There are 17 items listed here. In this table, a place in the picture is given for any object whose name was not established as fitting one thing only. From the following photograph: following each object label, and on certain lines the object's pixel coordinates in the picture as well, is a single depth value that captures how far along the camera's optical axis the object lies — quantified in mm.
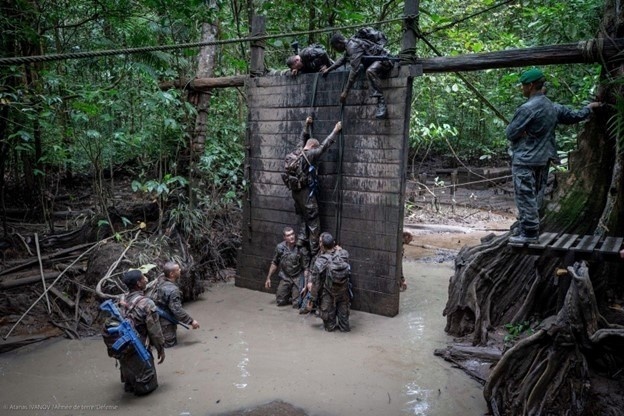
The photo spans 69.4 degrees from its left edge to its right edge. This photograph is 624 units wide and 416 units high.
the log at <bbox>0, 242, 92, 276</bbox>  7079
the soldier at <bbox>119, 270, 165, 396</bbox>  4609
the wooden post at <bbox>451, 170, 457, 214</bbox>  16725
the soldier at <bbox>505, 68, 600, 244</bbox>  4652
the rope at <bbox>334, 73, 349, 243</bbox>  7145
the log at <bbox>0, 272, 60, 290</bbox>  6698
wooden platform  3956
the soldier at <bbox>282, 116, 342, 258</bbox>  7016
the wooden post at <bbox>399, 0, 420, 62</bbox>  6453
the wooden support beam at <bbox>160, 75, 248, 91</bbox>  8258
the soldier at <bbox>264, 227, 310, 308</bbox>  7391
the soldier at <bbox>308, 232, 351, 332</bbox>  6273
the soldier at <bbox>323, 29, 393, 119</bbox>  6543
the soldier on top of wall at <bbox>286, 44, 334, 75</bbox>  7496
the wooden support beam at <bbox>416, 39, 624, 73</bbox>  5105
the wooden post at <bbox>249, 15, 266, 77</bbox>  8070
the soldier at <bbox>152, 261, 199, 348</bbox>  5637
